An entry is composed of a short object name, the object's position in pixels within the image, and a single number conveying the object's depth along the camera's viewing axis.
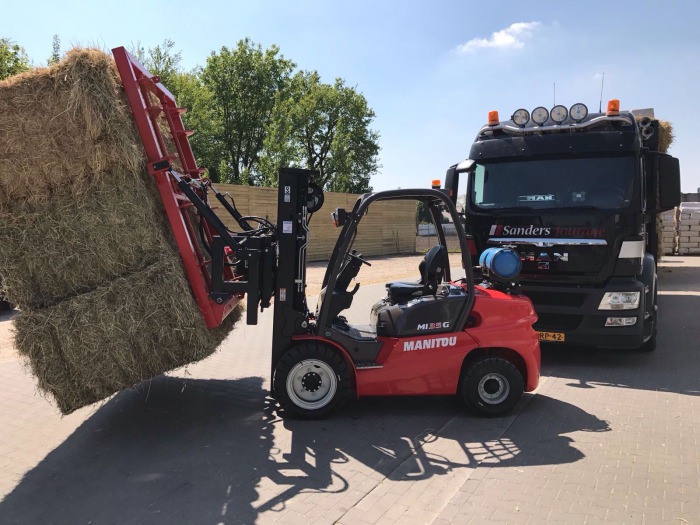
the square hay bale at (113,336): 4.06
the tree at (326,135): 32.25
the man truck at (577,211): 6.43
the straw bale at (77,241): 4.06
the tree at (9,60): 18.61
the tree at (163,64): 30.67
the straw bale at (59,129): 4.00
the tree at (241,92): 36.81
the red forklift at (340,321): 4.80
